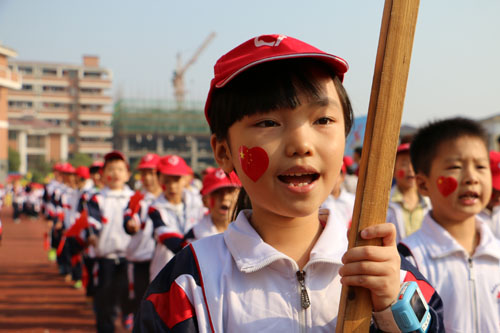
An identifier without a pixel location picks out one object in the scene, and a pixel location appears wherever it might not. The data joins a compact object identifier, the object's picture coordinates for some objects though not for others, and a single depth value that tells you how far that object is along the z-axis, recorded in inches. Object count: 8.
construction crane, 4606.3
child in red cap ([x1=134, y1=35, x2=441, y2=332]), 58.3
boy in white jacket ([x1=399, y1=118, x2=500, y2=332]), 97.3
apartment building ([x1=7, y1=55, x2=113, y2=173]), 3791.8
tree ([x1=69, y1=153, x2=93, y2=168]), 2854.3
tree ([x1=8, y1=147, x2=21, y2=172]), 2591.0
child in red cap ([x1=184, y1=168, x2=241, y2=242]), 170.2
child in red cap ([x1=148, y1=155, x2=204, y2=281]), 218.5
